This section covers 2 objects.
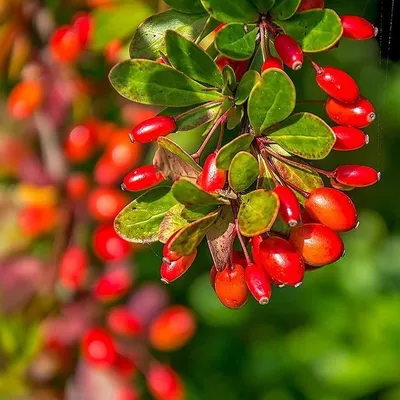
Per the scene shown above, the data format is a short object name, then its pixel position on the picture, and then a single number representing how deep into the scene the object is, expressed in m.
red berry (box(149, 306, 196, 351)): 0.56
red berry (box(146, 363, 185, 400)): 0.56
